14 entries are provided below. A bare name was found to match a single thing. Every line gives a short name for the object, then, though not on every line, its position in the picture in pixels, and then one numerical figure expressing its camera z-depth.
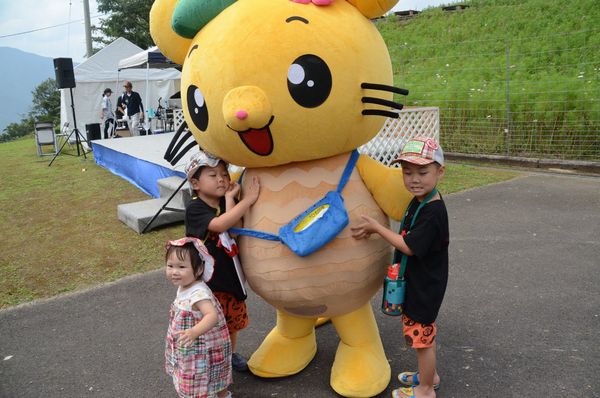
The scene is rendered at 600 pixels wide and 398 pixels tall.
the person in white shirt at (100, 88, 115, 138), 15.36
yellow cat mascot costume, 2.17
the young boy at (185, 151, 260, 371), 2.44
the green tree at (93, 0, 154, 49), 26.02
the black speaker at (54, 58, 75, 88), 13.05
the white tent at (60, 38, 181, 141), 17.19
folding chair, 13.94
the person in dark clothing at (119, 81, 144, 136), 14.11
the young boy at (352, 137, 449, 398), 2.27
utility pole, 20.55
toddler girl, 2.24
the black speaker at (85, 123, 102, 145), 14.88
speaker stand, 13.42
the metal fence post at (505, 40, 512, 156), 9.79
